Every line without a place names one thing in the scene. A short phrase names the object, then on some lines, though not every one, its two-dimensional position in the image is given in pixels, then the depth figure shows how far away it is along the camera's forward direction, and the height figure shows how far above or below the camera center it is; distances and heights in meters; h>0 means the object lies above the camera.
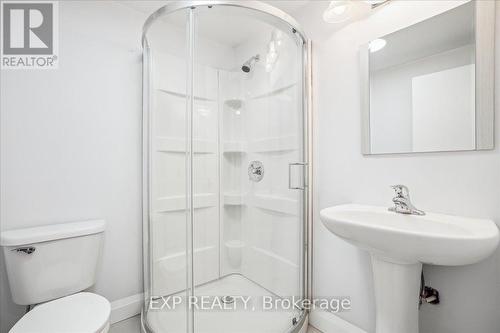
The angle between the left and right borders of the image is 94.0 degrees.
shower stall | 1.31 -0.02
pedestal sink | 0.79 -0.29
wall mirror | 0.99 +0.40
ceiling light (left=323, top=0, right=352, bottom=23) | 1.33 +0.90
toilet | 1.04 -0.59
